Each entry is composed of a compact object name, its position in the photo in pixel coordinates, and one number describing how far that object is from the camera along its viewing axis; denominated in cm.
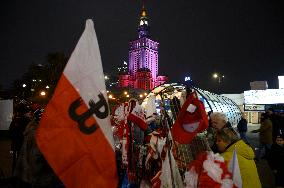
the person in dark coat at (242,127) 827
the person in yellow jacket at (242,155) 198
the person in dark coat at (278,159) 330
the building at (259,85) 1723
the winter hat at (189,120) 201
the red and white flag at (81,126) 140
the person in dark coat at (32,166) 281
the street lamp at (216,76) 2132
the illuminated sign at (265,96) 2178
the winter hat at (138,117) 313
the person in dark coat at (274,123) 659
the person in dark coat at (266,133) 597
